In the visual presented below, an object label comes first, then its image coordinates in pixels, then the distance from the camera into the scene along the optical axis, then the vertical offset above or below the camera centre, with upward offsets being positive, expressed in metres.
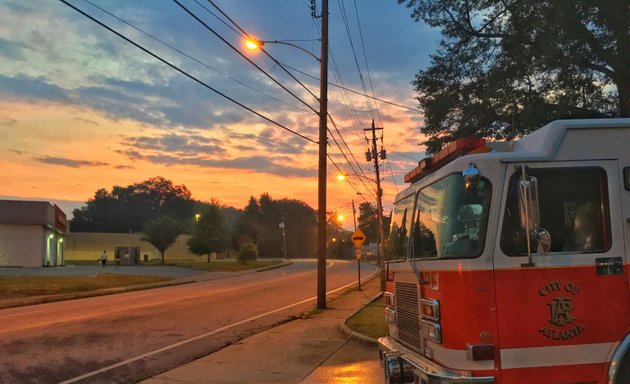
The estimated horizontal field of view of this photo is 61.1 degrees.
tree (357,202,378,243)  95.92 +4.80
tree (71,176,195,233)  128.38 +10.84
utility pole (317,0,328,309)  18.36 +3.49
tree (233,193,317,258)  131.00 +5.45
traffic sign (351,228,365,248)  26.20 +0.16
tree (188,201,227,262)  58.31 +1.25
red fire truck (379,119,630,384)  4.17 -0.22
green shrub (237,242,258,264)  58.74 -0.99
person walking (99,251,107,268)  47.41 -1.02
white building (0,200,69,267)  40.16 +1.39
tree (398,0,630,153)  12.02 +4.46
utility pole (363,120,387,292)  36.90 +5.71
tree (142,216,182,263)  60.97 +1.64
